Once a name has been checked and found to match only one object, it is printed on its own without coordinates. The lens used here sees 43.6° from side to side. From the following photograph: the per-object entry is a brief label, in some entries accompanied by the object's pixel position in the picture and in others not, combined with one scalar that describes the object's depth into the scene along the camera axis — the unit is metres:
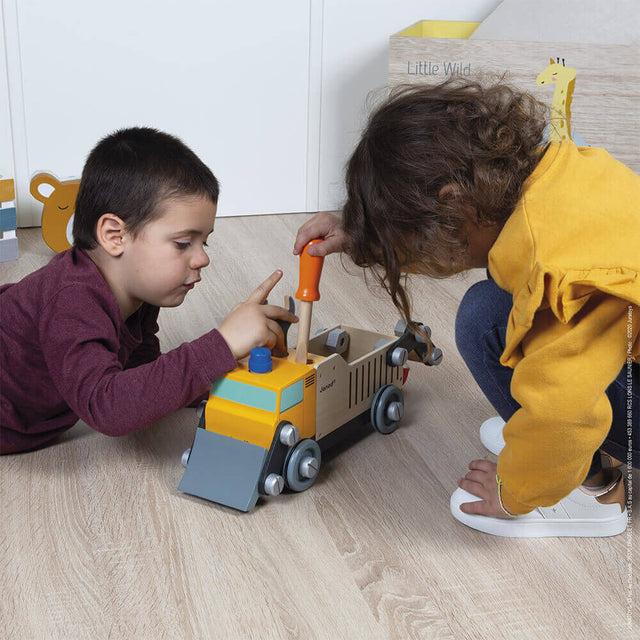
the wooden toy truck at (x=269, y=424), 0.88
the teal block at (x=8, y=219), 1.66
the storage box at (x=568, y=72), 1.74
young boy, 0.90
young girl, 0.68
